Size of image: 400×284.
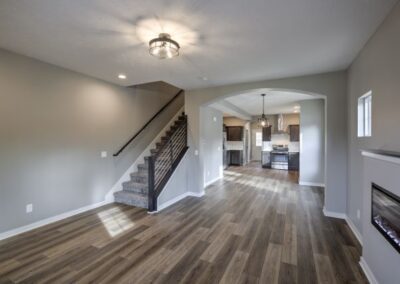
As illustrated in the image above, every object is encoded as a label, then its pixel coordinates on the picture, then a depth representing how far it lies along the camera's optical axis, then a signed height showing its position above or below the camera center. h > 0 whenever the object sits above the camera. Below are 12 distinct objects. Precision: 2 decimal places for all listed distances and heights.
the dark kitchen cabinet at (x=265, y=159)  10.01 -1.08
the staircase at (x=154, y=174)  4.00 -0.84
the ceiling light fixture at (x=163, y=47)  2.20 +1.08
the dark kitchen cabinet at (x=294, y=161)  9.10 -1.09
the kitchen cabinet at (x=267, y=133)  10.71 +0.29
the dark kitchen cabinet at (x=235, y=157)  10.55 -1.03
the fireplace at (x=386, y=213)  1.59 -0.71
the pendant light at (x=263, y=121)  7.73 +0.72
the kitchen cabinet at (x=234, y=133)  10.65 +0.31
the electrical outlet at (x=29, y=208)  3.12 -1.10
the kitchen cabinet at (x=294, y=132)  9.06 +0.26
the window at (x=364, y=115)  2.86 +0.35
